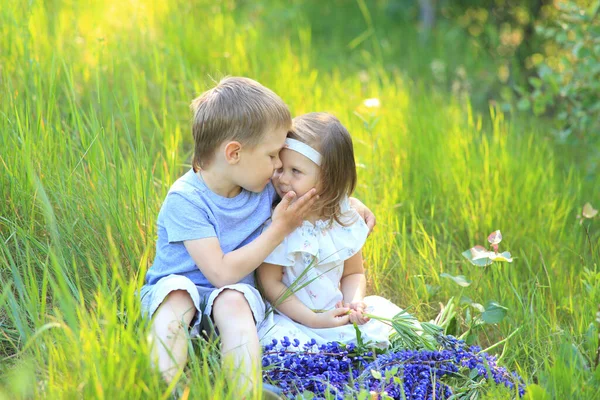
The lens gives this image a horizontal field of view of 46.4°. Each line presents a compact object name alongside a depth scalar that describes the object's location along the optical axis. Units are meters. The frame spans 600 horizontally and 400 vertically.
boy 2.36
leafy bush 3.83
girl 2.53
